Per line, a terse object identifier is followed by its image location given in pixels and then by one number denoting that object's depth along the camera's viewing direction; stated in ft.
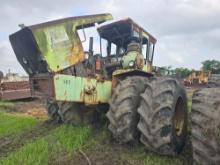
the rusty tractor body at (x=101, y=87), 8.98
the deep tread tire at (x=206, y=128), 7.35
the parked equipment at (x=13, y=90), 29.10
